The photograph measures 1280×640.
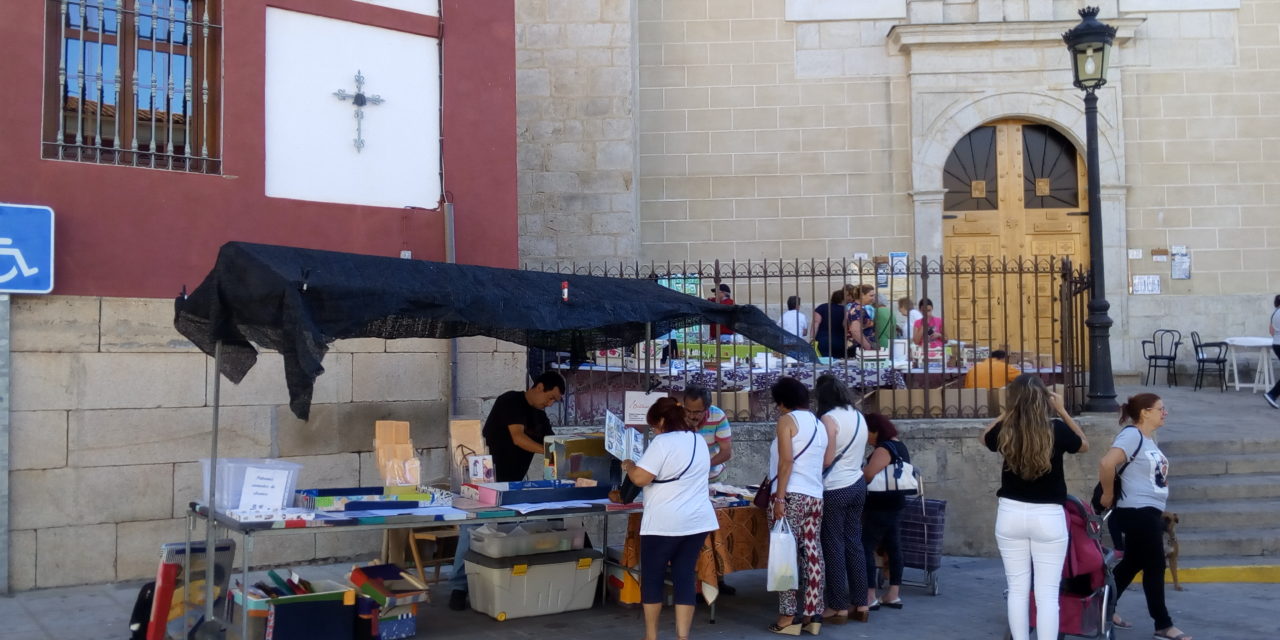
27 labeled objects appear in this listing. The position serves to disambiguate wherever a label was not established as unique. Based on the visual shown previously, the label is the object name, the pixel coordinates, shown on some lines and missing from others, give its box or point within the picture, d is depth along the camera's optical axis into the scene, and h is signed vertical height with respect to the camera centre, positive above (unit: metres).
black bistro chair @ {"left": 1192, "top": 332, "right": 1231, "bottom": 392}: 14.77 -0.10
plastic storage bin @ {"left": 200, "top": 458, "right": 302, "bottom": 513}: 6.21 -0.66
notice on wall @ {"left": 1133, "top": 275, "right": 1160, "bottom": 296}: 15.77 +0.99
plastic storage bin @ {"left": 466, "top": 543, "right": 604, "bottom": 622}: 7.18 -1.49
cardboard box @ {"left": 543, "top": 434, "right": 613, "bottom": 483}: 7.65 -0.70
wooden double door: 15.99 +2.32
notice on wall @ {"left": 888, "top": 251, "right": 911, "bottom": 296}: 14.72 +1.01
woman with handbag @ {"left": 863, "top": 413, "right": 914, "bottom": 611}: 7.71 -1.10
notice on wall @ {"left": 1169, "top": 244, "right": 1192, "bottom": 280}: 15.77 +1.26
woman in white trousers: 5.83 -0.77
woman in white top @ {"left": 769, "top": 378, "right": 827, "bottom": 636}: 6.92 -0.84
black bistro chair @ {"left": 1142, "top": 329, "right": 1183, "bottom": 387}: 15.32 +0.04
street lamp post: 9.59 +1.60
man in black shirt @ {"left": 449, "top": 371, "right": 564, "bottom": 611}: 7.93 -0.49
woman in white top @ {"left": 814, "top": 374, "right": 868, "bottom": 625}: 7.23 -0.97
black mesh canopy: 5.64 +0.31
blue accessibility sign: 7.37 +0.75
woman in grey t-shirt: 6.71 -0.85
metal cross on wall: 9.02 +2.13
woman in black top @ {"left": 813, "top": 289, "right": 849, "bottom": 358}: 10.58 +0.30
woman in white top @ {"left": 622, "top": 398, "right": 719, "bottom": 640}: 6.26 -0.87
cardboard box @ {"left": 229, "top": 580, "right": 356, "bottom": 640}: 6.10 -1.43
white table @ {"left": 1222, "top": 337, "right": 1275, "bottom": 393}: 14.18 -0.13
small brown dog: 7.71 -1.43
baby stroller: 6.32 -1.34
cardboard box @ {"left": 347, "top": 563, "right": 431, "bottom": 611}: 6.61 -1.39
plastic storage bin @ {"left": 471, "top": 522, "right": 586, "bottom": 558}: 7.25 -1.22
